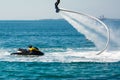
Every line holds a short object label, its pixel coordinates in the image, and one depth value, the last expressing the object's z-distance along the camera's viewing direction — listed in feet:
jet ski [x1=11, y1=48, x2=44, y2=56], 199.82
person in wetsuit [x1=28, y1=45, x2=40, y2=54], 200.21
